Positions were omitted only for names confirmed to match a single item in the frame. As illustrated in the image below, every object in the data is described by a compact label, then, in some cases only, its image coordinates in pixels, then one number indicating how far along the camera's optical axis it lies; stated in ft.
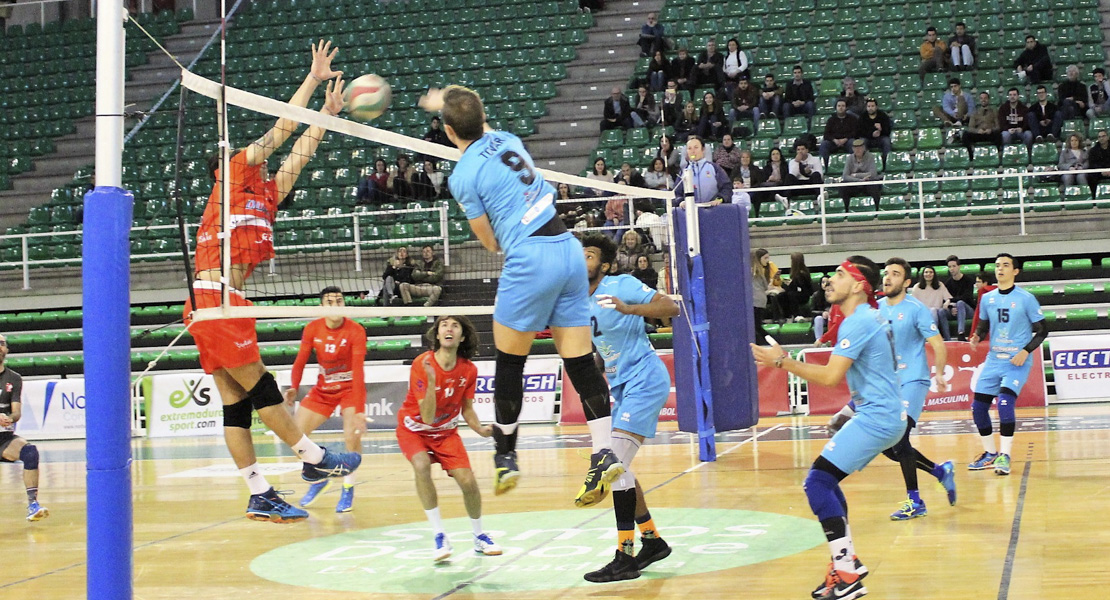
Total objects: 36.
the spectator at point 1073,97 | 64.03
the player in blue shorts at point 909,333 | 29.14
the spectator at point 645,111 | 69.97
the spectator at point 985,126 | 64.08
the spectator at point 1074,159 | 60.75
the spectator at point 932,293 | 54.39
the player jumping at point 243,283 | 23.41
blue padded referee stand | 37.17
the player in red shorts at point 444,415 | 24.39
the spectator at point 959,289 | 55.16
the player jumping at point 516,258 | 17.02
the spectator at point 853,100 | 65.16
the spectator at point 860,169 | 62.08
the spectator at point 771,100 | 68.33
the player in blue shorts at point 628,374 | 21.21
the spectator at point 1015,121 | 63.52
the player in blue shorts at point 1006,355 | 33.86
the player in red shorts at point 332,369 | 31.96
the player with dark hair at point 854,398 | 18.47
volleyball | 21.44
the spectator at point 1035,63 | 66.49
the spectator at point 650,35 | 74.95
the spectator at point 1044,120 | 63.67
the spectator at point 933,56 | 69.41
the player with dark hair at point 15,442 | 32.99
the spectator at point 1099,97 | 64.44
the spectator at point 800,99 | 67.77
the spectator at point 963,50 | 68.74
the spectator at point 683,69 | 70.69
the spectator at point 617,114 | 71.26
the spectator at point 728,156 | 61.93
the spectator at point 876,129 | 64.39
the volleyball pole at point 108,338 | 14.82
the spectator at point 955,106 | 65.62
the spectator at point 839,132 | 64.49
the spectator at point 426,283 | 52.73
